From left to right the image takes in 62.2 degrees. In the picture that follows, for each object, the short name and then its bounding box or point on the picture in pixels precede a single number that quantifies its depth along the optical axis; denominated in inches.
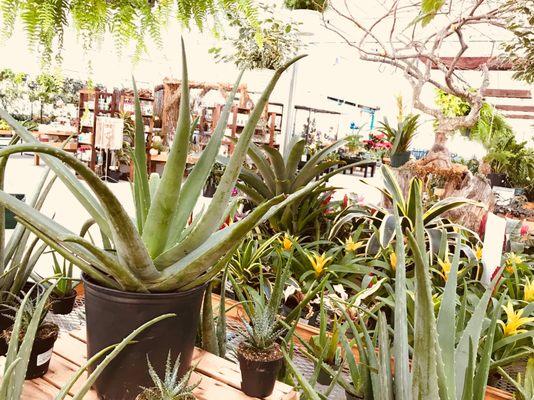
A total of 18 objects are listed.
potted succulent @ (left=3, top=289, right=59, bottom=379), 32.0
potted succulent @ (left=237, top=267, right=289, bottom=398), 32.2
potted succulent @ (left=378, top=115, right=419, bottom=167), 116.6
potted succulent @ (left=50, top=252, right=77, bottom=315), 46.0
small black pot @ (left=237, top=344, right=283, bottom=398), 32.1
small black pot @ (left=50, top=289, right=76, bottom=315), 45.7
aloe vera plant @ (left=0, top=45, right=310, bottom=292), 26.2
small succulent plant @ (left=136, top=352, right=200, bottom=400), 26.2
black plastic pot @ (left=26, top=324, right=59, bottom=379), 31.8
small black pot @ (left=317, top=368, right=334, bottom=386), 47.9
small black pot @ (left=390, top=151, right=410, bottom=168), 122.9
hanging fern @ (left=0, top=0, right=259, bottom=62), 38.1
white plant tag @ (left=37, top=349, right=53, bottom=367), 32.2
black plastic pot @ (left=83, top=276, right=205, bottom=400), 28.4
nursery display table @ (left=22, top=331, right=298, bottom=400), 31.4
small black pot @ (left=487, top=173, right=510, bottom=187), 193.1
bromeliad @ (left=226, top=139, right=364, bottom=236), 87.3
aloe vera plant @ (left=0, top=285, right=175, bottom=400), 22.9
